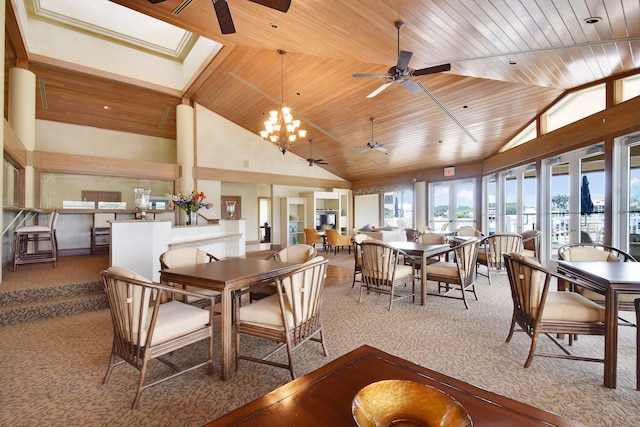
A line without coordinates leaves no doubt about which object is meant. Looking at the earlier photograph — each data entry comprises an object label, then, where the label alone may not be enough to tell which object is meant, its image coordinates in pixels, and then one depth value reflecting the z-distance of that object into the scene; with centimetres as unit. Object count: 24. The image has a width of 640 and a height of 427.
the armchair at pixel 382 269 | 375
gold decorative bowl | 90
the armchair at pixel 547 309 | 222
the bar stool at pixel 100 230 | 650
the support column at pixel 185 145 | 783
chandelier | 586
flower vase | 538
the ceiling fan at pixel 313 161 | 817
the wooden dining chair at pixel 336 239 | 890
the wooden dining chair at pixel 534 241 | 528
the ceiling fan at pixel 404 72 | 343
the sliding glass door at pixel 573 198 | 495
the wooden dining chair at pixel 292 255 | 321
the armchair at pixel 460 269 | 380
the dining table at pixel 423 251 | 392
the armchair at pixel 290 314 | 215
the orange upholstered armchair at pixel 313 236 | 945
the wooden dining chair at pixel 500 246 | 494
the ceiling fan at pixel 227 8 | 264
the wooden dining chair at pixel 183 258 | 288
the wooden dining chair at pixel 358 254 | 458
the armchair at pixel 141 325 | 188
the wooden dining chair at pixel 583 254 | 306
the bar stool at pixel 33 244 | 465
